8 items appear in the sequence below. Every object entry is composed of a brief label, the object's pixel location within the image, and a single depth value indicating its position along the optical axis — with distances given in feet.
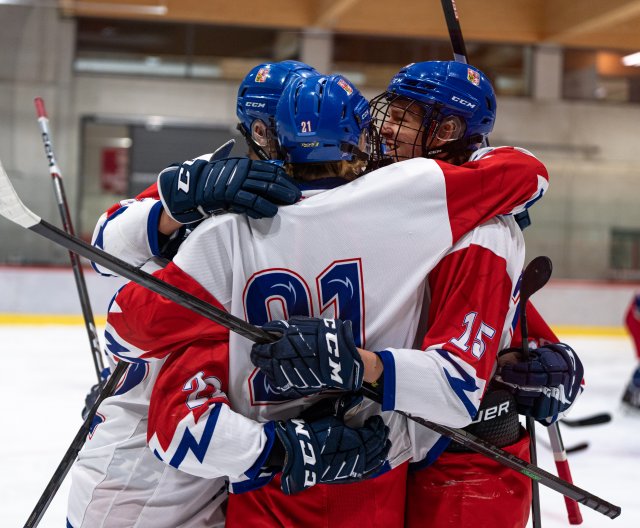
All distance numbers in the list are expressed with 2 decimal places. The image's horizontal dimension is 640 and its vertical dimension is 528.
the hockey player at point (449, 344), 16.49
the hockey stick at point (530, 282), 18.09
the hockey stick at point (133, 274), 16.02
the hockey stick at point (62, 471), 19.24
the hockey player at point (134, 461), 17.48
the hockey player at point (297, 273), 16.63
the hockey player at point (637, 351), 41.73
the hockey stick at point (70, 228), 21.82
